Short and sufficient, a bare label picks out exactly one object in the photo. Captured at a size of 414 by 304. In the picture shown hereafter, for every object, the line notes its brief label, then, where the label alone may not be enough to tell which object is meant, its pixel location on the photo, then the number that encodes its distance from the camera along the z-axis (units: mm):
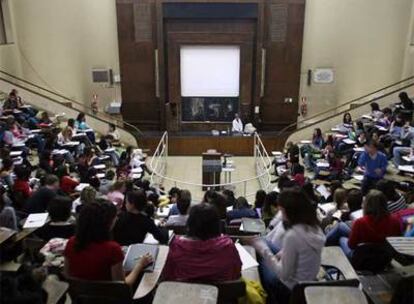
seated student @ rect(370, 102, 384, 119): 11484
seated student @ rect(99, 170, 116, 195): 6754
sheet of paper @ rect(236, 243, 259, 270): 3131
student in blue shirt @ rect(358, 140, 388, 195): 6789
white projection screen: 14586
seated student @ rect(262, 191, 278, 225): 4941
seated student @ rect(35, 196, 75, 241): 3998
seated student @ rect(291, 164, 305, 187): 7856
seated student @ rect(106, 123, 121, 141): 12289
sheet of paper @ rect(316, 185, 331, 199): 7386
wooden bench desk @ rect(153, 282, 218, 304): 2355
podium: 10133
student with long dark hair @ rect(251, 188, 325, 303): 2797
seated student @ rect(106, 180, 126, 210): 5906
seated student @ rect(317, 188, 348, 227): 5266
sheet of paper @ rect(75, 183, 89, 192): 7004
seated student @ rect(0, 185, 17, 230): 4309
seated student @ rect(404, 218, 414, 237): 3807
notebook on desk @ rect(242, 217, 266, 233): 3980
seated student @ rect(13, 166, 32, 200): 6009
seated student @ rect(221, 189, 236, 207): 6440
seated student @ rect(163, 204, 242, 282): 2711
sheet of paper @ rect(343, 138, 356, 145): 10373
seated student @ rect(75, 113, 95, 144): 11211
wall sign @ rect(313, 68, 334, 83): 14594
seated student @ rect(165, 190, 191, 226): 4741
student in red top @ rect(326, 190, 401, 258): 3592
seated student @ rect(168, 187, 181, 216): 7008
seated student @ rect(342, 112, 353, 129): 11703
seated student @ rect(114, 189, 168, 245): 3539
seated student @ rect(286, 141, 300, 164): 9555
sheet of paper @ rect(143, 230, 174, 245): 3519
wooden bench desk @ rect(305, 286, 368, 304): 2338
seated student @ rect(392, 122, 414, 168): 8715
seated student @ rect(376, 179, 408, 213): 4906
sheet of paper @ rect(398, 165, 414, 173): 7959
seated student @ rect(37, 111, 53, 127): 10742
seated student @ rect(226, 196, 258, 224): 5168
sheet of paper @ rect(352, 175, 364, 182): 8242
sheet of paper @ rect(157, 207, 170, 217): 6094
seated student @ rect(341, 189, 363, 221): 4934
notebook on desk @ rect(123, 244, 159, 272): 2963
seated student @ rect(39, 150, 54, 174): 7640
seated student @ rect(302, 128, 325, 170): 10467
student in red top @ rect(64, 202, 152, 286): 2701
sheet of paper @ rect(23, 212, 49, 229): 4332
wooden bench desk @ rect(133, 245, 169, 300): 2701
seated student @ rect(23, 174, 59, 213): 5289
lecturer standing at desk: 14164
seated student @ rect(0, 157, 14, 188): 6641
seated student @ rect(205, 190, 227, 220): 4977
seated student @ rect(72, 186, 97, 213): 5116
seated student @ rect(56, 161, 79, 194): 6941
